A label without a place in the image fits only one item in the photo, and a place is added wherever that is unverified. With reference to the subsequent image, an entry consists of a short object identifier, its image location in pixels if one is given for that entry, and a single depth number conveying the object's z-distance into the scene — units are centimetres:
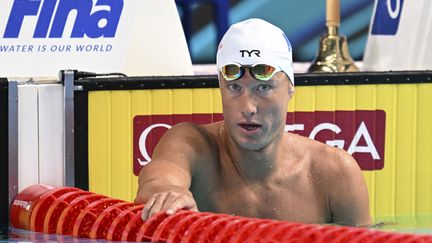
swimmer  929
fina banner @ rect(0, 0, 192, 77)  1137
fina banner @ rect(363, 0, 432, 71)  1249
